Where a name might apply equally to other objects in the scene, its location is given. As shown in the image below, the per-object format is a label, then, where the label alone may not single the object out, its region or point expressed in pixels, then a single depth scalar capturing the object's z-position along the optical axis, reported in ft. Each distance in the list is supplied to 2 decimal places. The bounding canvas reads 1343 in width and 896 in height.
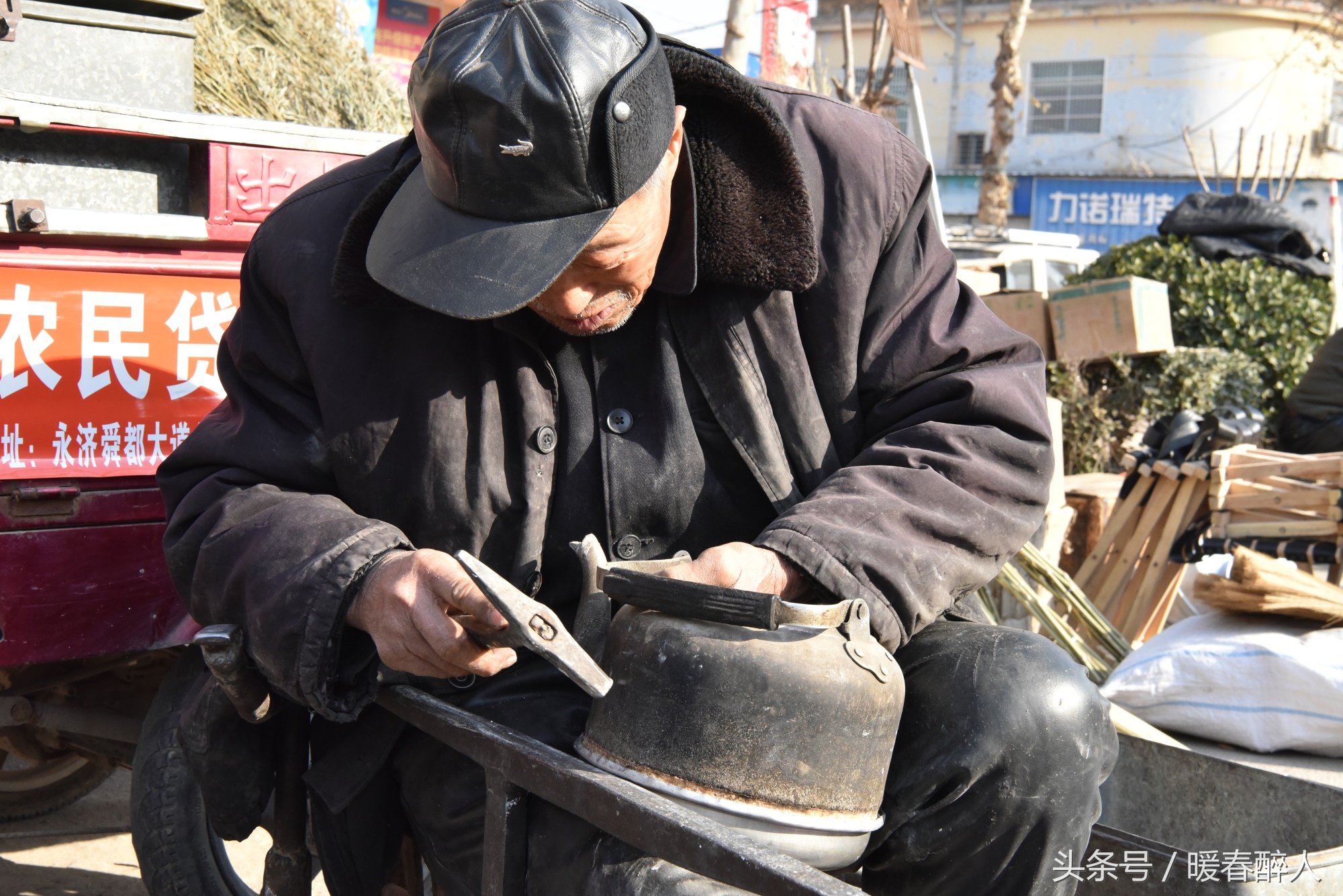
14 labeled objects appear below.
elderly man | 4.70
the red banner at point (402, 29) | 26.99
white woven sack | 8.14
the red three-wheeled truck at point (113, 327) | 7.16
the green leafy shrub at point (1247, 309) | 24.56
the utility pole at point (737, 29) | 21.20
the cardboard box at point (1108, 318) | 19.69
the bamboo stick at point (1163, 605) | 12.91
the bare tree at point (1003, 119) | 40.04
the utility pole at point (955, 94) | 79.87
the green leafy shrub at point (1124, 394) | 21.89
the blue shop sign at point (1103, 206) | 69.72
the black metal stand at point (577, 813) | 3.57
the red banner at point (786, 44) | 42.11
